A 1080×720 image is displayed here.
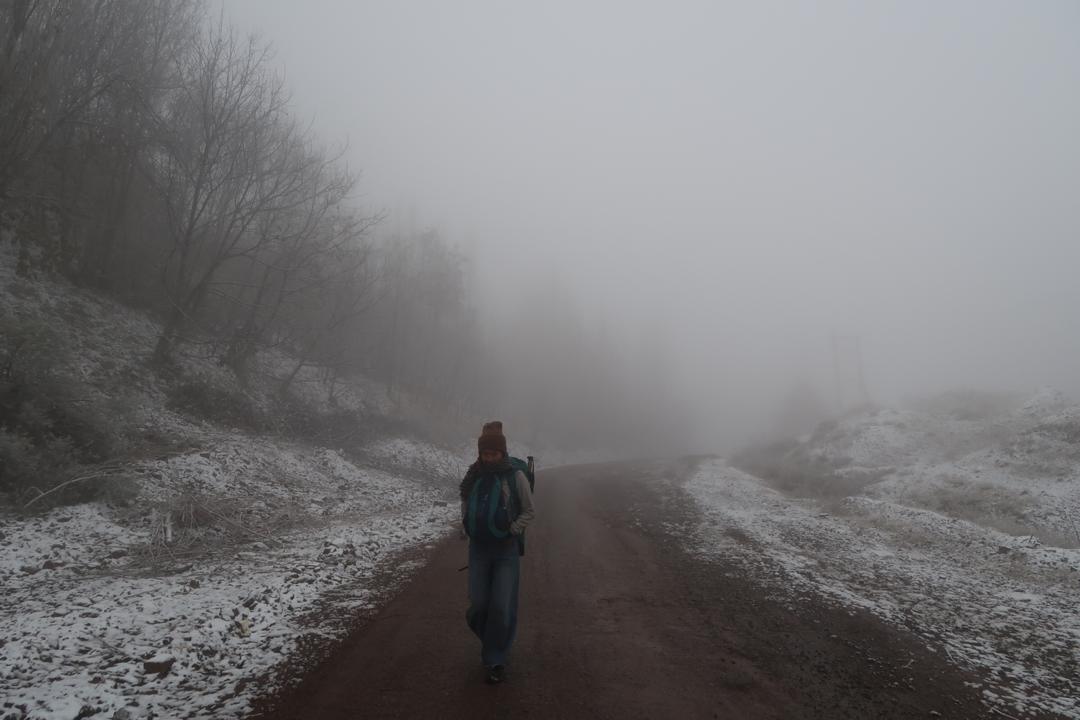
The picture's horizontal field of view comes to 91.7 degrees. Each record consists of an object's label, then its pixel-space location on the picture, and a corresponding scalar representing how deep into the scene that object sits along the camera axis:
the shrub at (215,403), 16.30
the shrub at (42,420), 8.52
